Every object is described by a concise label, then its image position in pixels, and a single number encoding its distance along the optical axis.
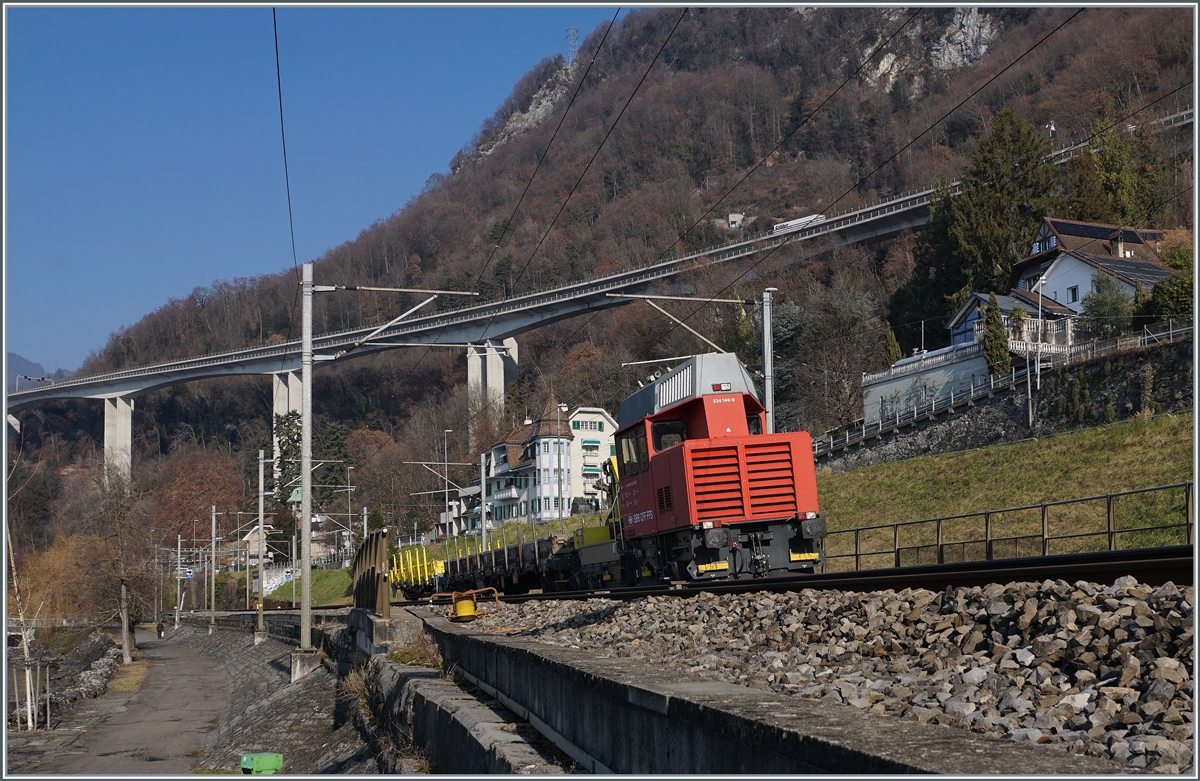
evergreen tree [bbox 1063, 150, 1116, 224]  73.06
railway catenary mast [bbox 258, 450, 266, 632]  42.07
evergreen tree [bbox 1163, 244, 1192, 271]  54.33
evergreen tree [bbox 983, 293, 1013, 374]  54.34
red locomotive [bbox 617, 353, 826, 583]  17.69
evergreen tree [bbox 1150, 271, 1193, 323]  49.12
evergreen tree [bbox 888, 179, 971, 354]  72.56
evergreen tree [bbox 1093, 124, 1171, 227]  74.31
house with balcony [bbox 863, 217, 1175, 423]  56.62
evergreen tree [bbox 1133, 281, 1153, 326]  51.94
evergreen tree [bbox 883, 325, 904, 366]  66.81
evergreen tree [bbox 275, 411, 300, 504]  114.65
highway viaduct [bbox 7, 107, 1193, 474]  93.06
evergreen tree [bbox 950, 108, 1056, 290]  70.00
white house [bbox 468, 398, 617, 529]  85.06
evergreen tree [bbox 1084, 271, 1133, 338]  53.50
